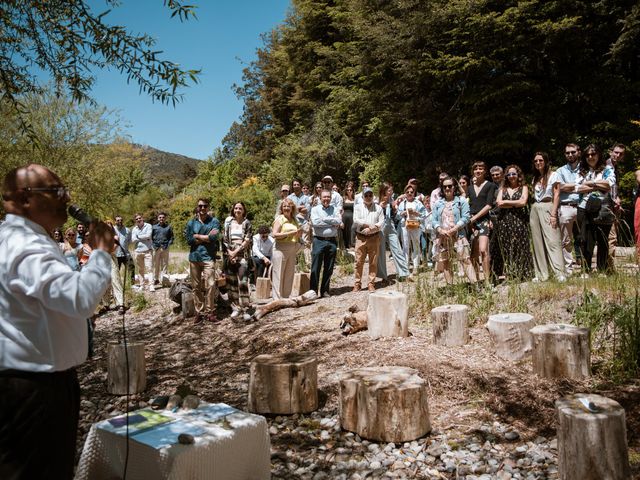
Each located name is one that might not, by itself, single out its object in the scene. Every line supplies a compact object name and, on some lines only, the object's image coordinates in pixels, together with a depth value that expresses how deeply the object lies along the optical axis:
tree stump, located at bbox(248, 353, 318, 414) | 4.87
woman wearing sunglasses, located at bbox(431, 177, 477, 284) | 8.05
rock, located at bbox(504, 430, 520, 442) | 4.09
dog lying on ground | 6.97
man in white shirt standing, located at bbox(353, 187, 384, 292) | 9.74
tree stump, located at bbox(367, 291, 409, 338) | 6.45
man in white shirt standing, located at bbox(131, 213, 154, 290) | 14.33
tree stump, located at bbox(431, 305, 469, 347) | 5.99
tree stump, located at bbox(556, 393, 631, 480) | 3.33
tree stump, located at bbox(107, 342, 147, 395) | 6.22
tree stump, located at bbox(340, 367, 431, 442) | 4.17
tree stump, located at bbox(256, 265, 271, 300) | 11.24
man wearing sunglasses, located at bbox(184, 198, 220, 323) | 9.38
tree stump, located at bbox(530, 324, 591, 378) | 4.93
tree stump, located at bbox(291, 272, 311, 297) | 11.25
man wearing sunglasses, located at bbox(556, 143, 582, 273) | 7.63
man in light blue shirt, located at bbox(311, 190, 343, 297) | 9.78
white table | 3.04
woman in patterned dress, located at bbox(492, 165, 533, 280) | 7.83
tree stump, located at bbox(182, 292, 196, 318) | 10.23
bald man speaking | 2.13
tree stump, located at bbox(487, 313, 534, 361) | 5.49
